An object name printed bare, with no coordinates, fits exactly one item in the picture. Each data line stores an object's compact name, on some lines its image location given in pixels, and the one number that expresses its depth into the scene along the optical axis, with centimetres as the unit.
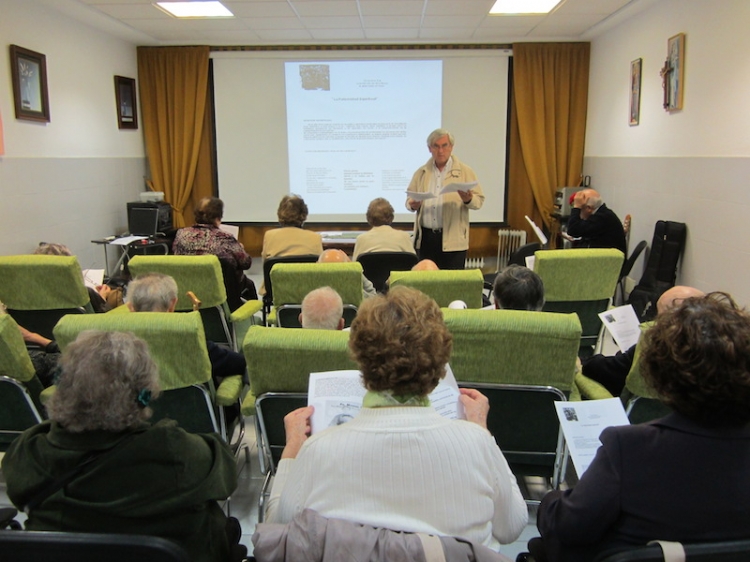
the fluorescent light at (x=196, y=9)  493
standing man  438
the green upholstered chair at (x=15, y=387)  202
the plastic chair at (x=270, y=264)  387
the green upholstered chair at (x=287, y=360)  170
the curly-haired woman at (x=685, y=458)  103
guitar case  441
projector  635
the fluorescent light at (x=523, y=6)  499
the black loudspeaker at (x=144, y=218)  606
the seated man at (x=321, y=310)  216
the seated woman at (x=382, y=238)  392
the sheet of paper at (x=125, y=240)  542
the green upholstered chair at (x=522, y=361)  177
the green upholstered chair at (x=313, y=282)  288
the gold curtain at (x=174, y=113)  654
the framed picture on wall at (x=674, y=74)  440
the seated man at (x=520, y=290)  229
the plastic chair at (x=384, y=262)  375
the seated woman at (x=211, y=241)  384
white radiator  677
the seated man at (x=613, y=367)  211
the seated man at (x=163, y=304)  228
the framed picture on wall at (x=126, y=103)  623
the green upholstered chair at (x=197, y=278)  306
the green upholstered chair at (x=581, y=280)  300
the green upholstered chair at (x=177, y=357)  185
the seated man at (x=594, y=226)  492
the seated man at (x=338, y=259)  342
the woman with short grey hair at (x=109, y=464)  110
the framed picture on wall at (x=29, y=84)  449
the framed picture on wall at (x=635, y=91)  519
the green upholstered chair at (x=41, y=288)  280
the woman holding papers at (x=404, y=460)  105
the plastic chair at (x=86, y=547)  100
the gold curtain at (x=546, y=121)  639
